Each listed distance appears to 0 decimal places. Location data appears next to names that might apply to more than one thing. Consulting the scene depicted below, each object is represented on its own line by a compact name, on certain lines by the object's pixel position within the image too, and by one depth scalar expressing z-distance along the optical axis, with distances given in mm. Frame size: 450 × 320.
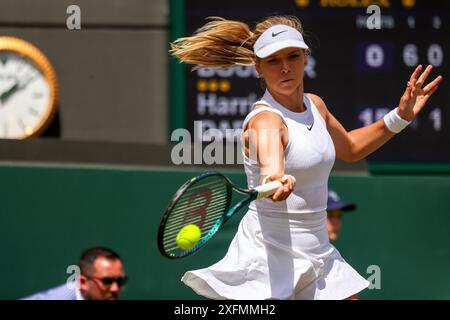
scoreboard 14297
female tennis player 8578
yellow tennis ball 8305
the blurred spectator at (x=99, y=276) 11391
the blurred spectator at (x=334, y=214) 13445
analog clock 14891
